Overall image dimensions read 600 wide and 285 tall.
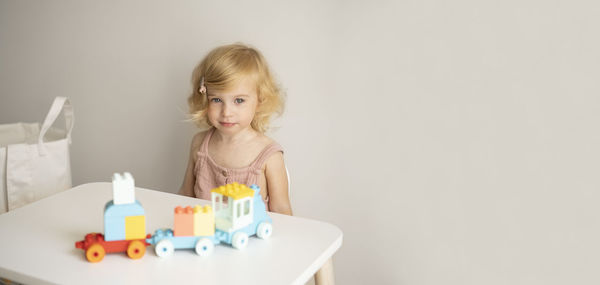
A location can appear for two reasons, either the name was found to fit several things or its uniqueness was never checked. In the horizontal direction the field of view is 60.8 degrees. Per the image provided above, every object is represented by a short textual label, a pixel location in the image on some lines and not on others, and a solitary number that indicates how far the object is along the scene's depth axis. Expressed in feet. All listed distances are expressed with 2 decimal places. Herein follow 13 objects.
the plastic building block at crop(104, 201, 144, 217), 2.43
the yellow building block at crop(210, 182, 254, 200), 2.54
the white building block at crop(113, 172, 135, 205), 2.42
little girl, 3.61
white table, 2.32
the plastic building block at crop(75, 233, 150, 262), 2.41
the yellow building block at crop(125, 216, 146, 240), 2.46
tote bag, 3.87
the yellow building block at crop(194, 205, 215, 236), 2.50
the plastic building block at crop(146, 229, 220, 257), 2.47
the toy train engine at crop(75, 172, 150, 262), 2.42
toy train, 2.44
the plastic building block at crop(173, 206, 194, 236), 2.48
